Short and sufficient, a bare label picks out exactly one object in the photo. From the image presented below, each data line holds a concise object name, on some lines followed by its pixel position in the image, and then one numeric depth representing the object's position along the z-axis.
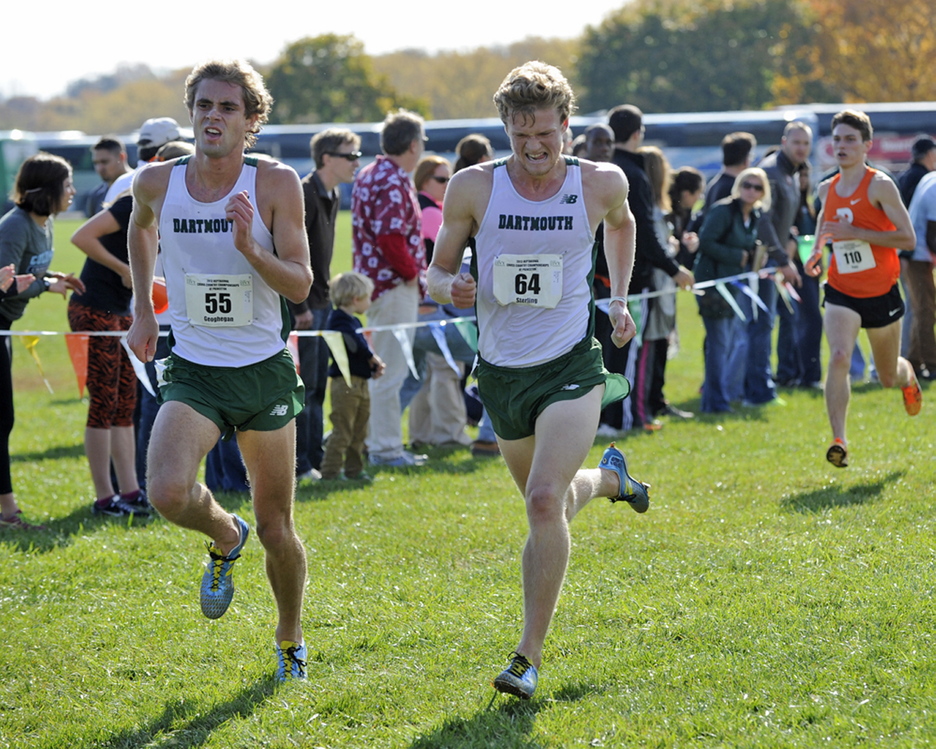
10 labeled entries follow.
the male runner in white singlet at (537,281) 8.35
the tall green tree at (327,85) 148.37
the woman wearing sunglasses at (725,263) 20.47
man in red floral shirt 16.77
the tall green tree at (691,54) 123.37
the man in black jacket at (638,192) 18.17
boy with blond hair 15.98
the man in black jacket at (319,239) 15.86
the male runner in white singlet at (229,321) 8.44
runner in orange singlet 14.78
